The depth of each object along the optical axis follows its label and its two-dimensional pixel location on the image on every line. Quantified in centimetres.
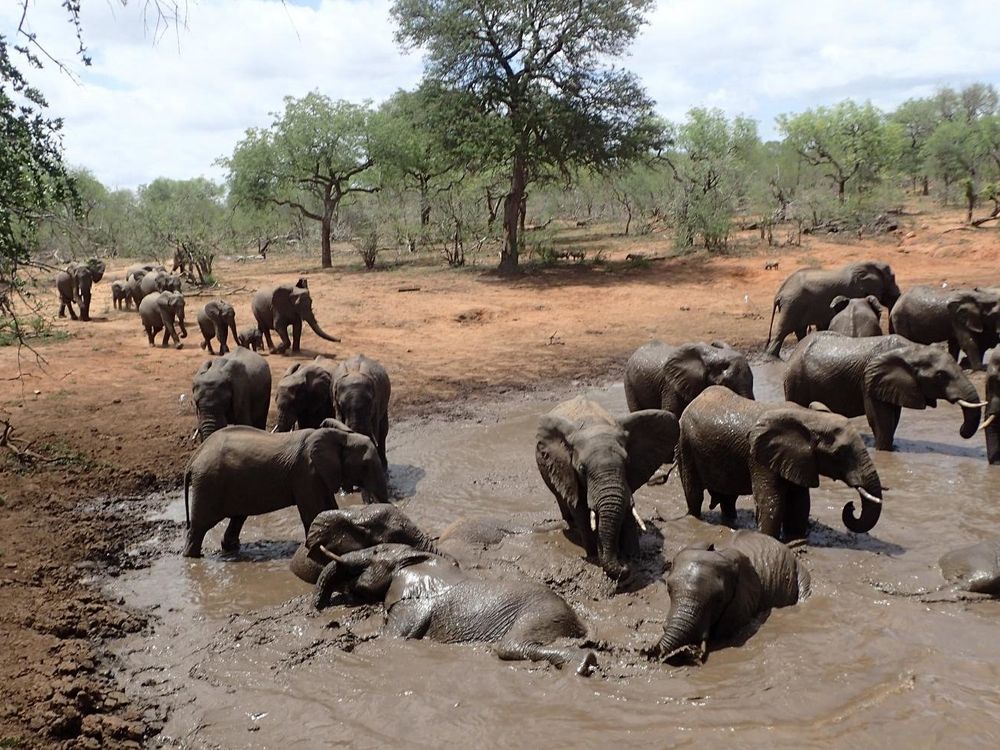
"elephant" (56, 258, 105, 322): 2314
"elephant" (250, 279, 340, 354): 1783
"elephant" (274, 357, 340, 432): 1047
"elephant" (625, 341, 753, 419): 990
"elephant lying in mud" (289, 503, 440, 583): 709
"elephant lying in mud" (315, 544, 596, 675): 585
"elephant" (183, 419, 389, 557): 807
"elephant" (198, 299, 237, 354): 1769
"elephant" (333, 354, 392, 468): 986
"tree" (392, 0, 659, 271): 2848
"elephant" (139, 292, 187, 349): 1889
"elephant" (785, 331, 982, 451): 957
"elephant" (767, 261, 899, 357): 1653
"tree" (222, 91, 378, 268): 3272
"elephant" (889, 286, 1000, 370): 1340
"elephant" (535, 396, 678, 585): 687
